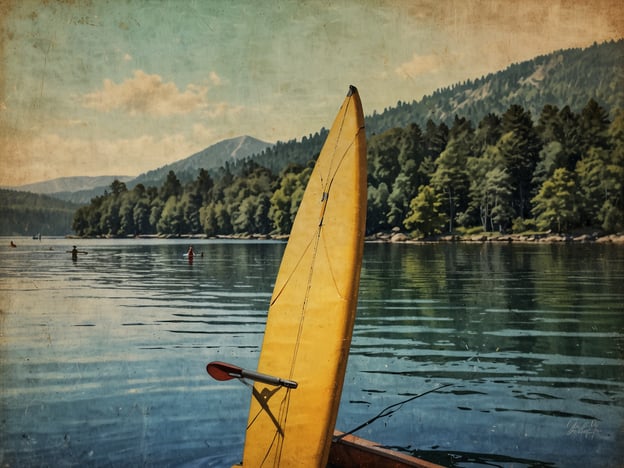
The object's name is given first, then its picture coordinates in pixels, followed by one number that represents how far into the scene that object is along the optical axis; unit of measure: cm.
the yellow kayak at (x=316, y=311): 489
